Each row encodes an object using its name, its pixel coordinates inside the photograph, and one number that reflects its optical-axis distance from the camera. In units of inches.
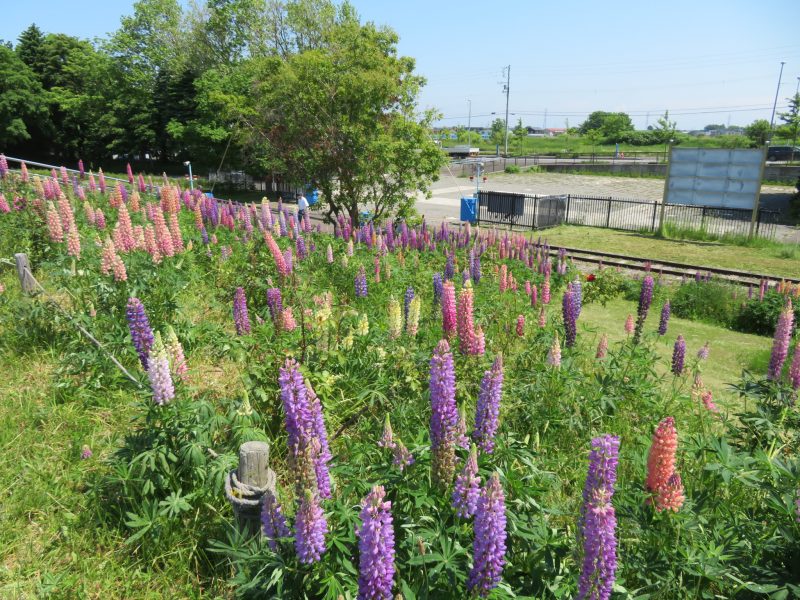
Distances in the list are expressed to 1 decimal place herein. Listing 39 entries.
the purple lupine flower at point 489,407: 115.0
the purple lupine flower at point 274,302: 197.8
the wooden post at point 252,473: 111.8
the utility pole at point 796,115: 2344.0
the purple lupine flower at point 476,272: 329.7
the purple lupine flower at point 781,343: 195.2
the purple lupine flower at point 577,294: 226.5
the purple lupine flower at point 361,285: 270.2
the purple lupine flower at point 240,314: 193.3
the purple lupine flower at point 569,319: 219.3
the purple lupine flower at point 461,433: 105.4
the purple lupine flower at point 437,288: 250.5
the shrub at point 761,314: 451.5
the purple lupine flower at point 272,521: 94.6
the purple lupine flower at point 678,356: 216.1
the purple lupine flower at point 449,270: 311.6
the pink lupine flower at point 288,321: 183.2
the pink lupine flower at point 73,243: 216.7
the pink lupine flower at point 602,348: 203.7
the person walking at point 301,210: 419.4
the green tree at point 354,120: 584.1
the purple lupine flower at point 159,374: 120.6
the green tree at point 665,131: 3231.8
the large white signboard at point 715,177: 807.7
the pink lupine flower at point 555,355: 167.6
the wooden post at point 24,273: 225.5
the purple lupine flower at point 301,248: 327.5
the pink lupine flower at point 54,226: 238.7
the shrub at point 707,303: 487.8
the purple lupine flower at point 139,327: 142.9
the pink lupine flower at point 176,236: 249.6
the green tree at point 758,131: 2646.7
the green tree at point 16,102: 1652.3
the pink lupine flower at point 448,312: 191.3
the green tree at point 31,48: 1967.3
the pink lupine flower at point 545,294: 300.2
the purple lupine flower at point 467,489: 91.6
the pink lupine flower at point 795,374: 171.2
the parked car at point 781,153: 2309.3
